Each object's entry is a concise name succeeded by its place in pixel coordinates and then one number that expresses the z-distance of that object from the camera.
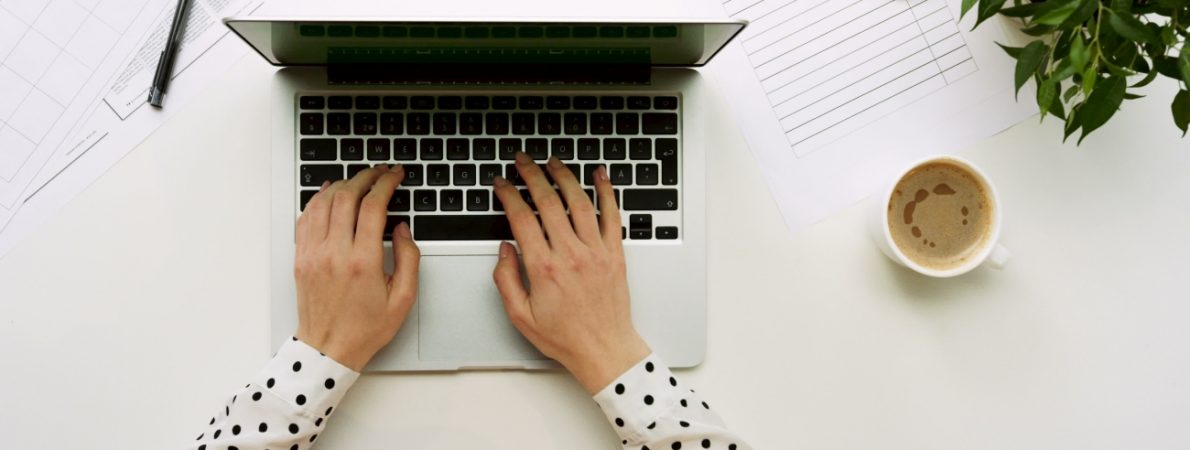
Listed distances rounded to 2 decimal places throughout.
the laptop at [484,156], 0.62
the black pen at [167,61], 0.64
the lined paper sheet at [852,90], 0.66
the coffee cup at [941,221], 0.62
